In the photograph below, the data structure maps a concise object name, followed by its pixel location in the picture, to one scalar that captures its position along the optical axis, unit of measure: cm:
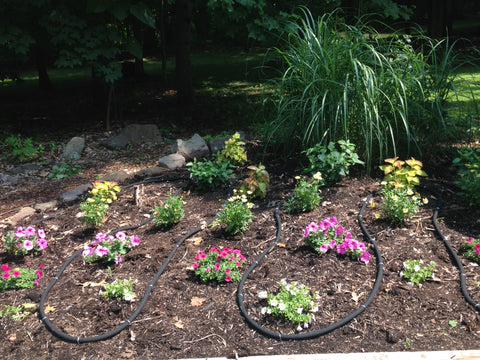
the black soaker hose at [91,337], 253
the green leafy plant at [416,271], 281
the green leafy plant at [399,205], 333
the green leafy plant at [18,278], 298
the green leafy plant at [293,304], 252
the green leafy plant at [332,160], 383
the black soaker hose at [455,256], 261
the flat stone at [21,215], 403
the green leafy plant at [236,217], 336
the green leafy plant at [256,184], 387
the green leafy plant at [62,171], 532
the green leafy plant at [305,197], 360
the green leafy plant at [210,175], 417
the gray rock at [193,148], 527
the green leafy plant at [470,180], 345
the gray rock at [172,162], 494
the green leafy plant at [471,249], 296
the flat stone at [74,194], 436
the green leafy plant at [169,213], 359
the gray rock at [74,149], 595
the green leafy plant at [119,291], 279
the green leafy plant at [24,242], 334
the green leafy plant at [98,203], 361
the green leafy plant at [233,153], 449
